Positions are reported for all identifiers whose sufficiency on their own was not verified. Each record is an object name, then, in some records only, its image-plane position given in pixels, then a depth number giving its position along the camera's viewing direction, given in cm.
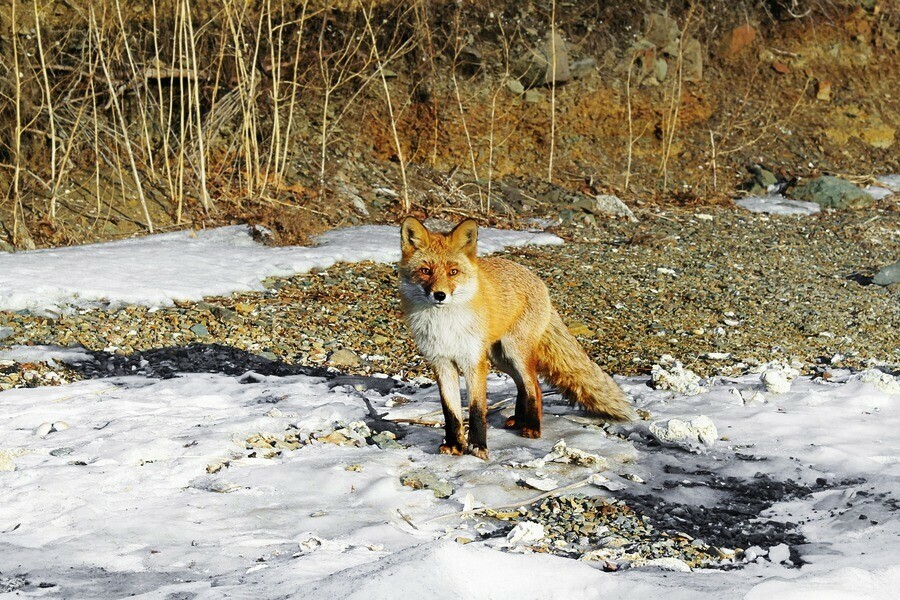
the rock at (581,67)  1405
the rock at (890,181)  1423
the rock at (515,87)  1370
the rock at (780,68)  1647
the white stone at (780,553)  353
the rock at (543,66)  1356
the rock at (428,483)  416
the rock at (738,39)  1636
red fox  450
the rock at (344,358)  671
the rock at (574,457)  451
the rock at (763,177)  1415
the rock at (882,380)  557
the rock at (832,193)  1334
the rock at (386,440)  477
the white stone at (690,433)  481
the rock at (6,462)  424
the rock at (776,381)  557
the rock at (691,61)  1540
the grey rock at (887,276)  923
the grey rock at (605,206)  1202
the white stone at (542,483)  421
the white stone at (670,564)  341
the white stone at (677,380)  570
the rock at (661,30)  1498
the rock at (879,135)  1599
